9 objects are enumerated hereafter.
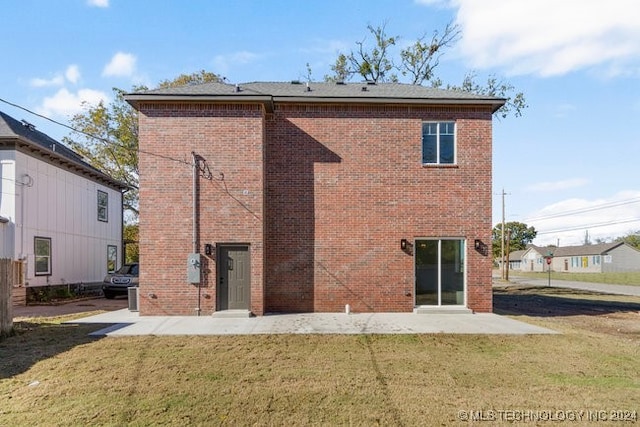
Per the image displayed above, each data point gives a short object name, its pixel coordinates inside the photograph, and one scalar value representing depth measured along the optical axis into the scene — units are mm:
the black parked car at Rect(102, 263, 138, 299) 18484
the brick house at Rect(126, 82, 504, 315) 12703
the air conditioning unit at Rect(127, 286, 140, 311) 12618
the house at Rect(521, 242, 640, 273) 59906
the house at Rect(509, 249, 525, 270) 82494
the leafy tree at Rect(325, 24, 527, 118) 25844
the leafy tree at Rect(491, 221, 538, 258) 93225
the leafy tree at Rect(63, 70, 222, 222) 28922
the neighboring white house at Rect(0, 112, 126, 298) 15664
